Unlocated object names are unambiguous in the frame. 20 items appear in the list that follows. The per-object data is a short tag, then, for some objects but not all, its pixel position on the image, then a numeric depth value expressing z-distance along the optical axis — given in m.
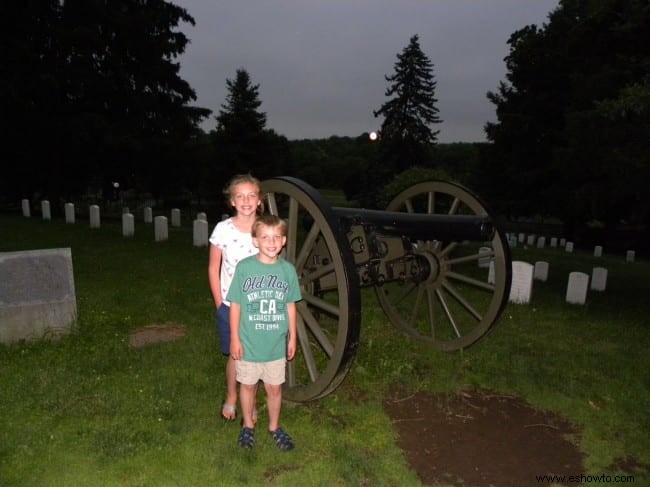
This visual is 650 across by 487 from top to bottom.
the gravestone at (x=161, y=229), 12.71
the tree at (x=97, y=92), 19.39
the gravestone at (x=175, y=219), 17.70
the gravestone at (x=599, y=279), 9.91
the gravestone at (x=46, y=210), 16.75
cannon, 3.24
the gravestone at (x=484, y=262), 9.82
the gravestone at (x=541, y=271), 10.35
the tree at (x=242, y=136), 30.83
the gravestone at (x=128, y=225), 13.19
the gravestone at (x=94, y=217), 14.66
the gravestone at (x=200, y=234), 12.14
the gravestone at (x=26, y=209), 18.00
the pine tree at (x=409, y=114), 40.59
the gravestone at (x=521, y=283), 7.80
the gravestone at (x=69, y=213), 15.66
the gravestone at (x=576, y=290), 8.18
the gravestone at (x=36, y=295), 4.75
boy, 2.90
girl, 3.18
